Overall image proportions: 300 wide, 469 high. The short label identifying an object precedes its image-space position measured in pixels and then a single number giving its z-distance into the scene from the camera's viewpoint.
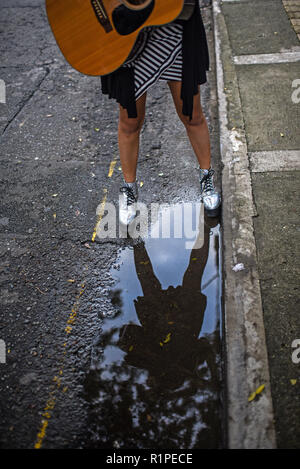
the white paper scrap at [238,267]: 2.61
